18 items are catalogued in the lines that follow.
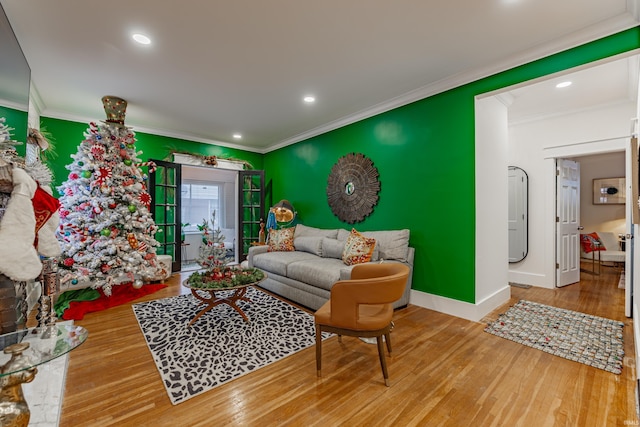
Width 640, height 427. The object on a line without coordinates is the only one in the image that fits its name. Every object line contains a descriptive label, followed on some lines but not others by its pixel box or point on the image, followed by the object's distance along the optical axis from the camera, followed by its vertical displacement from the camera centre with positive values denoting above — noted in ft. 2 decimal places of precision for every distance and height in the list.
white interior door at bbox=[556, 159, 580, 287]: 14.15 -0.48
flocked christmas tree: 11.73 +0.01
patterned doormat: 7.48 -3.87
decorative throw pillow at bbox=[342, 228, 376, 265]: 11.17 -1.50
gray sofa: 10.67 -2.18
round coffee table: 9.36 -3.13
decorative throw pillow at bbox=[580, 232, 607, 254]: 17.22 -1.85
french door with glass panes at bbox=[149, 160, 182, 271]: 16.16 +0.44
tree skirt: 10.36 -3.76
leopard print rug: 6.64 -3.89
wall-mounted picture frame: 18.94 +1.64
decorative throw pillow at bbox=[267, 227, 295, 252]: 15.23 -1.51
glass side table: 4.02 -2.22
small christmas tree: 10.10 -1.43
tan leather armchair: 6.16 -2.29
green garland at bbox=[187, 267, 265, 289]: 9.41 -2.37
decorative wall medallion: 13.65 +1.40
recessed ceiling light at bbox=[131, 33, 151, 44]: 7.88 +5.16
